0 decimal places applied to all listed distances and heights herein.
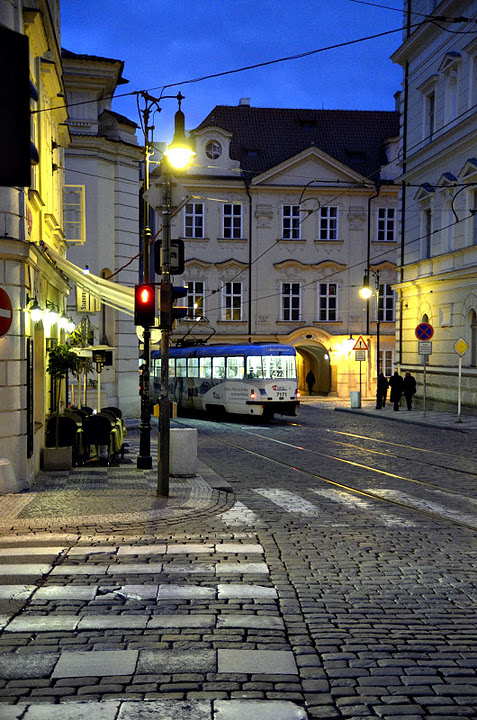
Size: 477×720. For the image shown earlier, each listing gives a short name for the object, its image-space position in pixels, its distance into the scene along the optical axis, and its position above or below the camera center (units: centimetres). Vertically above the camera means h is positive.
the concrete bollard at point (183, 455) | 1347 -155
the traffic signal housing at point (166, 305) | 1169 +83
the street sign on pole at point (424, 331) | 2764 +112
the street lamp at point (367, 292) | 3396 +317
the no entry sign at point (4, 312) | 960 +60
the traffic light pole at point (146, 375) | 1495 -26
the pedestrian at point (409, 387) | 3250 -94
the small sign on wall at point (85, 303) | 2675 +197
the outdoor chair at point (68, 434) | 1496 -134
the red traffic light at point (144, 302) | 1301 +97
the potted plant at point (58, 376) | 1443 -28
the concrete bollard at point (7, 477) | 1181 -170
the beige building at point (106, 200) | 2745 +575
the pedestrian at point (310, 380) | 4816 -103
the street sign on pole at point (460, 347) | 2555 +54
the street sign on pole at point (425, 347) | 2778 +56
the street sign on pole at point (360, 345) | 3312 +76
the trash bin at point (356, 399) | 3488 -153
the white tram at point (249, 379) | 2755 -57
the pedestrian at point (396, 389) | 3253 -102
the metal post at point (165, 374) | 1160 -17
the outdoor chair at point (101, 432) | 1526 -132
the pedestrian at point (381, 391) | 3397 -115
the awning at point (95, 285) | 1719 +172
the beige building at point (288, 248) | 4541 +656
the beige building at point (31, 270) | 1203 +153
